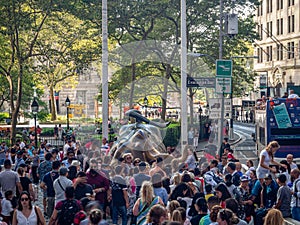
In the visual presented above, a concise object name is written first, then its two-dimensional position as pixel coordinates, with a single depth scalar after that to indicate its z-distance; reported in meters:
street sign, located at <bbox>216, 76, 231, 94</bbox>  28.44
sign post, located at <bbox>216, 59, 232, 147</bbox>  28.51
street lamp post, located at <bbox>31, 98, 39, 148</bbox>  36.55
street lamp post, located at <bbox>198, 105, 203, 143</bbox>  50.25
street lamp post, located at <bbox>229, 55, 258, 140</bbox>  53.21
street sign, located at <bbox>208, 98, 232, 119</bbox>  28.20
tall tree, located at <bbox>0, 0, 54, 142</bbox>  35.84
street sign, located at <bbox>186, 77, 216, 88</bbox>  27.77
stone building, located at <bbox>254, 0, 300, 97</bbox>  86.31
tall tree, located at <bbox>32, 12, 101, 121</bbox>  37.50
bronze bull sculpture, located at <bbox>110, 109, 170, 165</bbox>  23.80
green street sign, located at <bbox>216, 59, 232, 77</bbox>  28.95
